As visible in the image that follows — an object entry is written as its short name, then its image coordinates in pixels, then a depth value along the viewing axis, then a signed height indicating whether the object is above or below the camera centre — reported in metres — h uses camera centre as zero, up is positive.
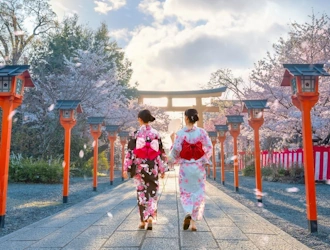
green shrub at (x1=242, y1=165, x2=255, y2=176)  18.65 -1.21
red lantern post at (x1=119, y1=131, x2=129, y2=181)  16.31 +0.83
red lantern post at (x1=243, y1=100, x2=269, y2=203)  7.94 +0.92
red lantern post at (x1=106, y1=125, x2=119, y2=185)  14.03 +0.85
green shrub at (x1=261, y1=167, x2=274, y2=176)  15.78 -1.04
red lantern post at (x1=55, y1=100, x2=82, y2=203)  7.88 +0.86
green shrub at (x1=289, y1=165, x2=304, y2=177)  13.47 -0.89
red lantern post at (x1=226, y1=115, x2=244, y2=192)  11.26 +1.07
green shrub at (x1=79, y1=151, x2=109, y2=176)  18.21 -1.09
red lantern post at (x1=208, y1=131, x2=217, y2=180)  17.75 +0.96
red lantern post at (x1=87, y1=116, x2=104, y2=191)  11.12 +0.97
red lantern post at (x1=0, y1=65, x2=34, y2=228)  5.10 +0.81
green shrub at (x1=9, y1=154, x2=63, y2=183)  13.16 -0.97
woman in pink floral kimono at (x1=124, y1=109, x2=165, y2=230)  4.66 -0.17
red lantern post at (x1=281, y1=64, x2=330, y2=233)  4.61 +0.84
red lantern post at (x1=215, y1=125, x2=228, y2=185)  14.74 +1.00
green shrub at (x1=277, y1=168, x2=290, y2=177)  14.41 -0.99
